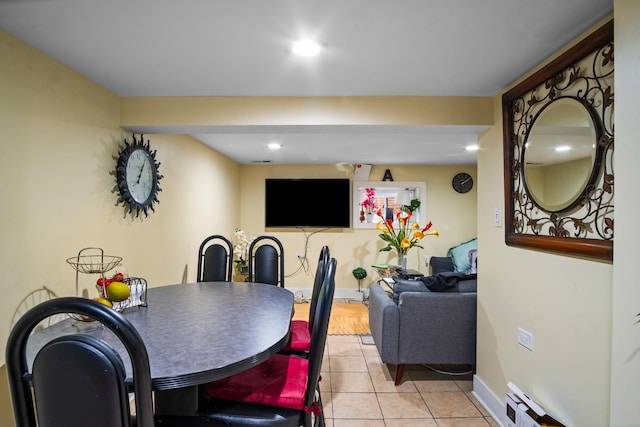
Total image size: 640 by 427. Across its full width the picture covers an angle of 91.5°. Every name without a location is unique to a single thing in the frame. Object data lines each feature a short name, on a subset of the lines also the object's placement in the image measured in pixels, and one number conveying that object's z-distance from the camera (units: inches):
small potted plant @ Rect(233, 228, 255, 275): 179.6
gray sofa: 96.5
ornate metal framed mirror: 52.6
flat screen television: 204.2
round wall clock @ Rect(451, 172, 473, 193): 204.8
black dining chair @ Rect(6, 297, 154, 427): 29.4
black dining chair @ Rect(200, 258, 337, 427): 47.8
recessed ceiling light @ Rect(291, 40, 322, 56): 60.3
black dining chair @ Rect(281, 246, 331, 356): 73.4
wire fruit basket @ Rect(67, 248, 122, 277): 71.1
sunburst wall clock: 86.8
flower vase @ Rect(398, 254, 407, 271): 171.3
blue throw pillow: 184.6
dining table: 40.8
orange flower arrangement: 171.4
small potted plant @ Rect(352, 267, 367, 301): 200.4
